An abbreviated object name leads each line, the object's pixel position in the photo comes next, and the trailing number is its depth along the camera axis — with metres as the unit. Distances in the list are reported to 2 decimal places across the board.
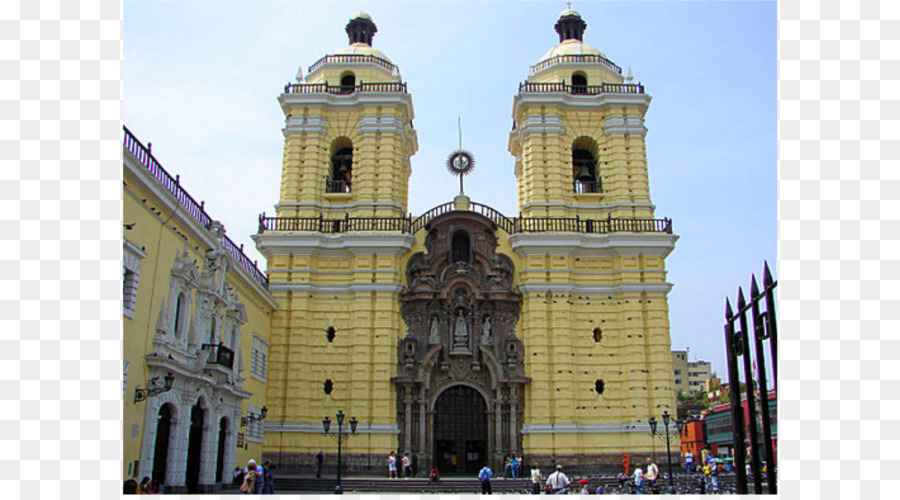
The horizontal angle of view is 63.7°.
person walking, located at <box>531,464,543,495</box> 21.91
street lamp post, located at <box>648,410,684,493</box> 25.95
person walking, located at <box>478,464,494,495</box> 21.12
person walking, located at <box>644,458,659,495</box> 21.83
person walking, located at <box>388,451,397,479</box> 25.89
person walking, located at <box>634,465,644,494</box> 21.92
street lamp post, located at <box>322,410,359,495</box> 23.72
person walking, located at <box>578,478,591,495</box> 21.15
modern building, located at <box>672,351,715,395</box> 103.38
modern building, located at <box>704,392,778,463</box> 61.00
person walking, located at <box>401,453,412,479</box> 26.48
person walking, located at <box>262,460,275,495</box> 19.92
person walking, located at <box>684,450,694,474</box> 28.13
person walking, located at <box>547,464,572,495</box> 19.27
